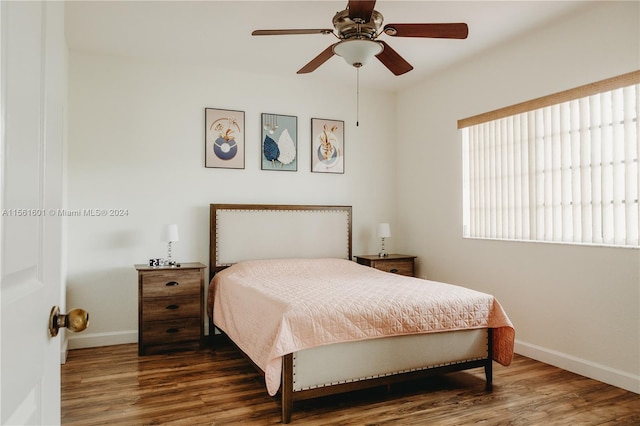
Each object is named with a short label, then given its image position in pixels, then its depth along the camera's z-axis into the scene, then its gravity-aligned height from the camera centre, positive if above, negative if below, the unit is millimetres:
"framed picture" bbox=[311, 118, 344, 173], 5074 +788
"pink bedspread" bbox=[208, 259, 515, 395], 2605 -639
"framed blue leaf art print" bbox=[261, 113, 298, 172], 4820 +786
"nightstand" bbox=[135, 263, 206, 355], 3850 -838
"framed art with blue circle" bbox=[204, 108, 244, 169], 4570 +782
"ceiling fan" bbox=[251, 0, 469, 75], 2629 +1118
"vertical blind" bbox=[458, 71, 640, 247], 3172 +387
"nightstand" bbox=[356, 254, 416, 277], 4881 -545
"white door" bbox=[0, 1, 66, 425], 650 +11
